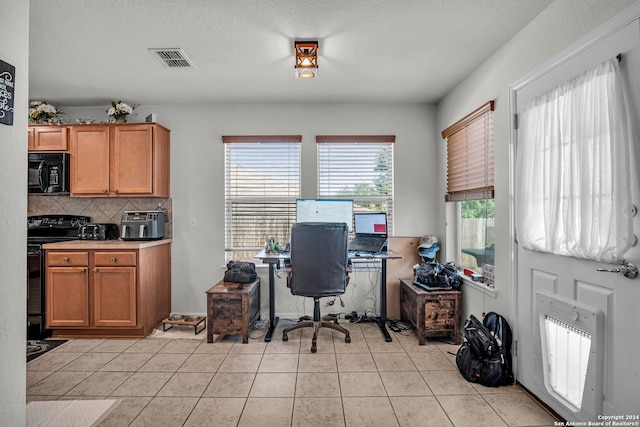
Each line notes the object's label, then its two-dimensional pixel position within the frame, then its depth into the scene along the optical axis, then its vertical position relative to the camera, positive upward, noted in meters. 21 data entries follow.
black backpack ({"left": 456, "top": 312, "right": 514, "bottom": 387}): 2.27 -1.00
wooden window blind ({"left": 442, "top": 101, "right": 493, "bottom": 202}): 2.71 +0.53
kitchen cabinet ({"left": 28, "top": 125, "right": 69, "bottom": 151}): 3.51 +0.82
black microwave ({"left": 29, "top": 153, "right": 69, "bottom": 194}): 3.48 +0.45
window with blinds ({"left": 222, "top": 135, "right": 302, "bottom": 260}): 3.84 +0.26
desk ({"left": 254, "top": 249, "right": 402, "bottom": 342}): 3.10 -0.73
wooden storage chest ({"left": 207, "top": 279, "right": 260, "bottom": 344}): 3.07 -0.93
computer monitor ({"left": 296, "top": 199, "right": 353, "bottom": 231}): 3.55 +0.03
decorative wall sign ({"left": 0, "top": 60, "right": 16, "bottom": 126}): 1.40 +0.53
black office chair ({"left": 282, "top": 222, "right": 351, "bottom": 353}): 2.88 -0.41
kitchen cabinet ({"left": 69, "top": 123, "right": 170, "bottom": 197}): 3.48 +0.58
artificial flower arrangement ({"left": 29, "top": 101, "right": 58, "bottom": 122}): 3.53 +1.11
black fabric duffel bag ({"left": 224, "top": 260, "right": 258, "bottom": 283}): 3.28 -0.59
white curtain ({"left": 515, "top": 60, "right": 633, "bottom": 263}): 1.50 +0.23
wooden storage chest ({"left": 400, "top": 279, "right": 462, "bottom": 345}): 3.01 -0.93
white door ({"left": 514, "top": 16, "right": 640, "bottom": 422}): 1.48 -0.52
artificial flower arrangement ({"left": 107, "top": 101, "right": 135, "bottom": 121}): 3.52 +1.11
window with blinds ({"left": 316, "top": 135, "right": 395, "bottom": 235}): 3.84 +0.48
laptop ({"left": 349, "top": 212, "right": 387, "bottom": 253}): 3.51 -0.20
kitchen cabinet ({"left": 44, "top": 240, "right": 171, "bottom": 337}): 3.18 -0.70
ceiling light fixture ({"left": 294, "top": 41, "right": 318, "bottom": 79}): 2.44 +1.20
